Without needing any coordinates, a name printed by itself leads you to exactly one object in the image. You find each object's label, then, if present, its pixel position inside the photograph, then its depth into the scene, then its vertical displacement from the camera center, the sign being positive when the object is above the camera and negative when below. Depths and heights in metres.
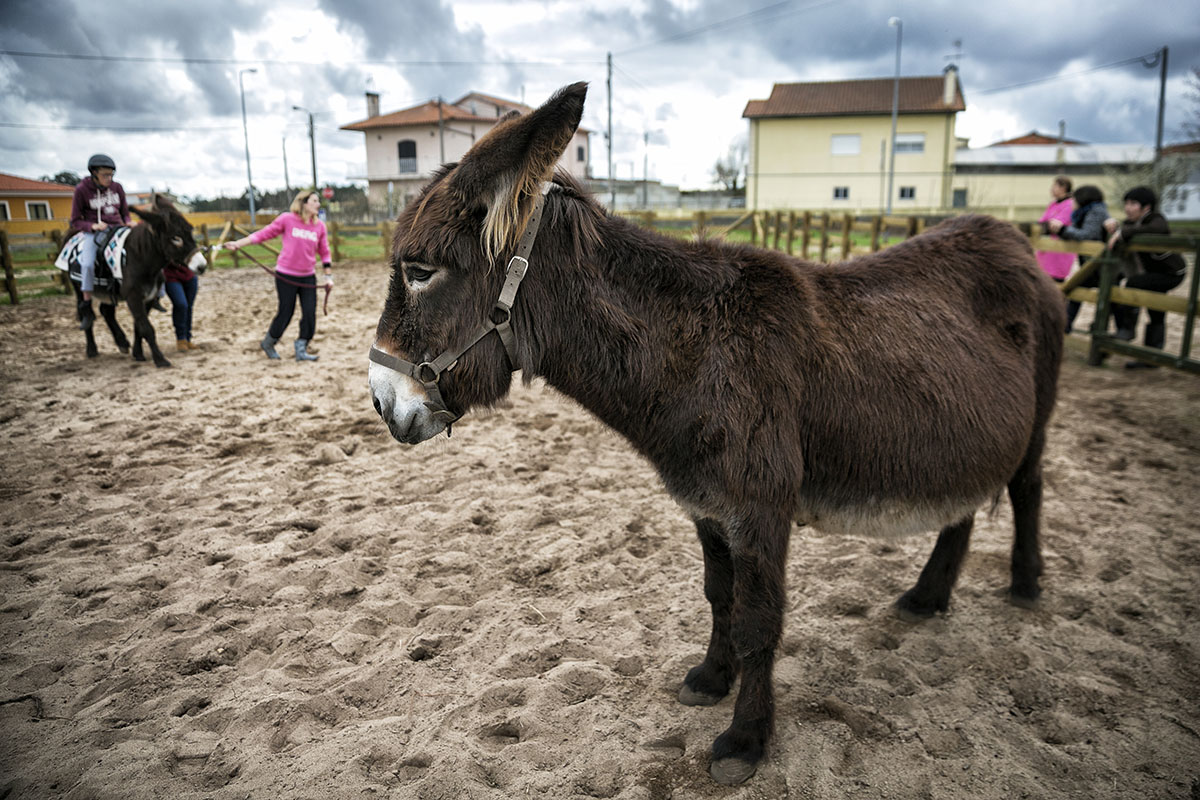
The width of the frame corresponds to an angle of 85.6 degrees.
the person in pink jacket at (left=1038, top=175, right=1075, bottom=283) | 9.58 +0.81
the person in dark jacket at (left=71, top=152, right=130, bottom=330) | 8.85 +0.87
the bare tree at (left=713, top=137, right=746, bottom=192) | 50.42 +8.81
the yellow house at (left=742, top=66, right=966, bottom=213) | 40.62 +8.42
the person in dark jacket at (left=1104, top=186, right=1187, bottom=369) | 7.97 +0.13
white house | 46.81 +9.70
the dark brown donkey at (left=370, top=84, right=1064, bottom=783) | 2.20 -0.33
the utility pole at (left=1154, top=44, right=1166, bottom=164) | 28.56 +7.59
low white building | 35.25 +6.33
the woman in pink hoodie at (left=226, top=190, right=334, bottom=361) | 8.30 +0.14
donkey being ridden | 8.55 +0.20
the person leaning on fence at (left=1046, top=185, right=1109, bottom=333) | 9.16 +0.72
